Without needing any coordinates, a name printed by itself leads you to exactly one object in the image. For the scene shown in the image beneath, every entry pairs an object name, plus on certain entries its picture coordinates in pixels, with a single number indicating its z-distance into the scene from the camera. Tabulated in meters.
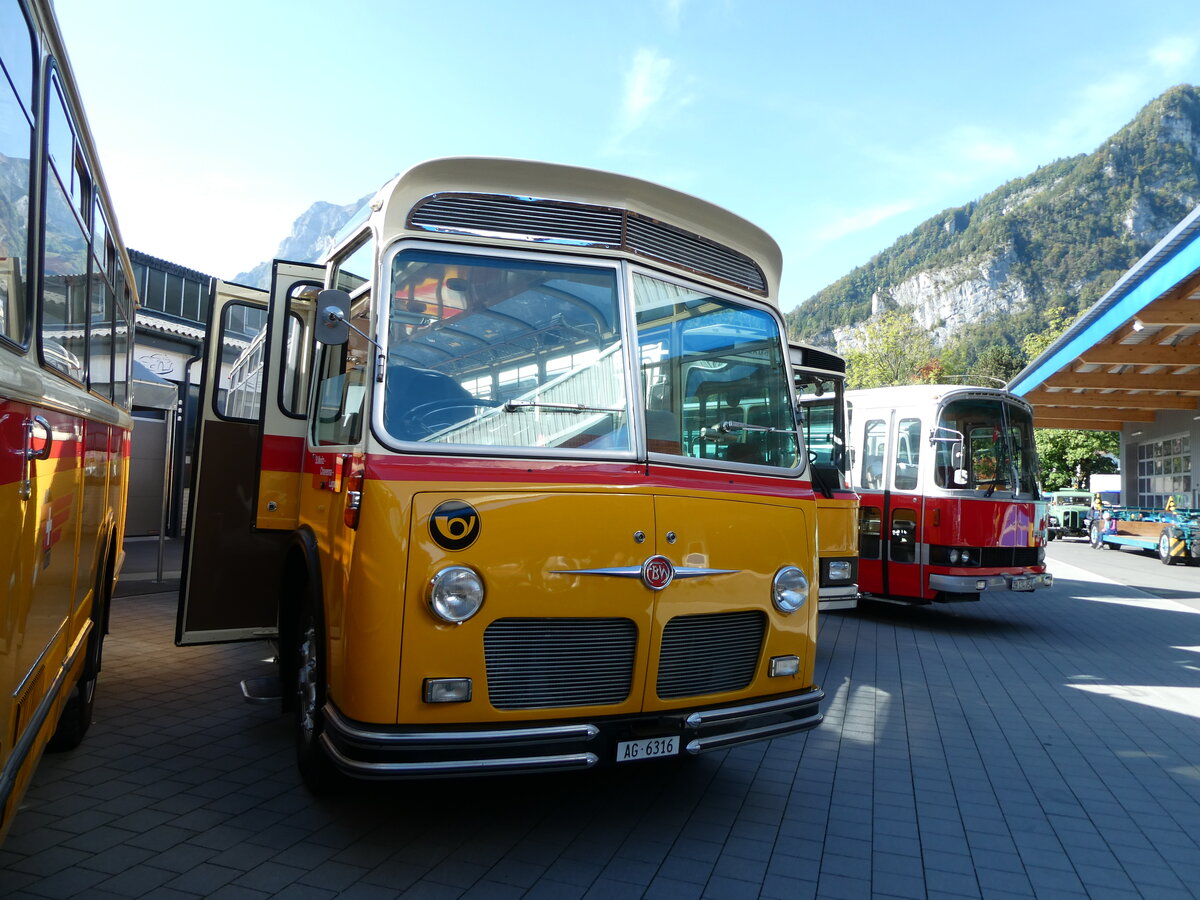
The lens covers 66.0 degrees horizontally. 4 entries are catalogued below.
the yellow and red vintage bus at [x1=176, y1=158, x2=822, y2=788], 3.70
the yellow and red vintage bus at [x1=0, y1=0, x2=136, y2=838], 2.48
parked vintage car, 35.52
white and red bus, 10.70
